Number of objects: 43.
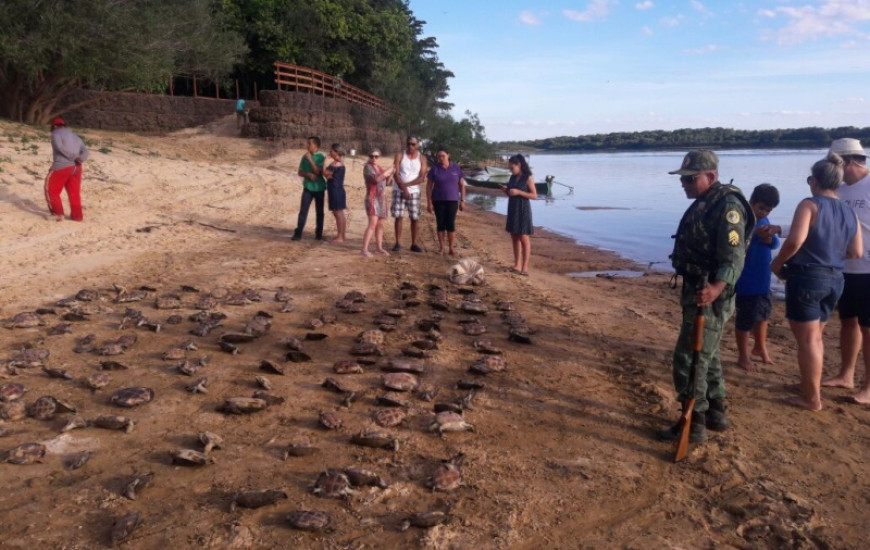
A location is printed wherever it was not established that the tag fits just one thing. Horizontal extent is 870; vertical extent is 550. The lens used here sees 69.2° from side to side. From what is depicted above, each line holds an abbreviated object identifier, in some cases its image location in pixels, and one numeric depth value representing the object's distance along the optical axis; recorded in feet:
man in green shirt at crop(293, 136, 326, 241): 33.73
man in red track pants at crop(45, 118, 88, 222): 33.58
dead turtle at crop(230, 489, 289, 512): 10.85
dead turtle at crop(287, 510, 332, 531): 10.34
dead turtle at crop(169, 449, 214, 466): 12.01
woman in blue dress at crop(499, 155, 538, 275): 28.91
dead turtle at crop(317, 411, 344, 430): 13.91
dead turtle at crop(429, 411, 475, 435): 13.98
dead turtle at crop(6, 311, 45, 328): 19.83
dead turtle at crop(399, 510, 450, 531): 10.53
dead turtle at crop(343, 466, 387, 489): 11.66
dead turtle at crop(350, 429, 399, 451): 13.10
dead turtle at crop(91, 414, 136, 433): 13.50
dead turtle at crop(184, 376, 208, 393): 15.51
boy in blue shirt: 17.60
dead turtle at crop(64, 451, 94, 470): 12.01
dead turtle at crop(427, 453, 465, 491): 11.72
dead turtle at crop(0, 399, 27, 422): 13.82
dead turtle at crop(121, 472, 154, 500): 11.06
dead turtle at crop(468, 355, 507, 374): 17.54
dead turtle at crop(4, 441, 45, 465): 12.06
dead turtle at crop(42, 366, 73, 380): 16.08
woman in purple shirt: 31.73
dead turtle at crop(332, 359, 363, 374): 17.11
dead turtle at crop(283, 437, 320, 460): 12.74
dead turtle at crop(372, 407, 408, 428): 14.23
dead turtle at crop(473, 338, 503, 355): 19.20
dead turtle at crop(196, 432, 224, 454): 12.73
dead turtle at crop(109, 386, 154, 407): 14.60
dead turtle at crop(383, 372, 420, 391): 16.16
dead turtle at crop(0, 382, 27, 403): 14.48
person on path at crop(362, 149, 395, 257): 31.65
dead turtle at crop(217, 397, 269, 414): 14.42
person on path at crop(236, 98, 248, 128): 86.02
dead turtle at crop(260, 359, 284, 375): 16.78
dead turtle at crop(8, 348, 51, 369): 16.61
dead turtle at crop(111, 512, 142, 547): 9.91
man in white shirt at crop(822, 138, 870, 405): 16.11
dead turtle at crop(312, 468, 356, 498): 11.31
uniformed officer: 13.17
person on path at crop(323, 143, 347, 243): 33.52
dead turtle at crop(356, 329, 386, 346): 19.51
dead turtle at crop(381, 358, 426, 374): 17.31
